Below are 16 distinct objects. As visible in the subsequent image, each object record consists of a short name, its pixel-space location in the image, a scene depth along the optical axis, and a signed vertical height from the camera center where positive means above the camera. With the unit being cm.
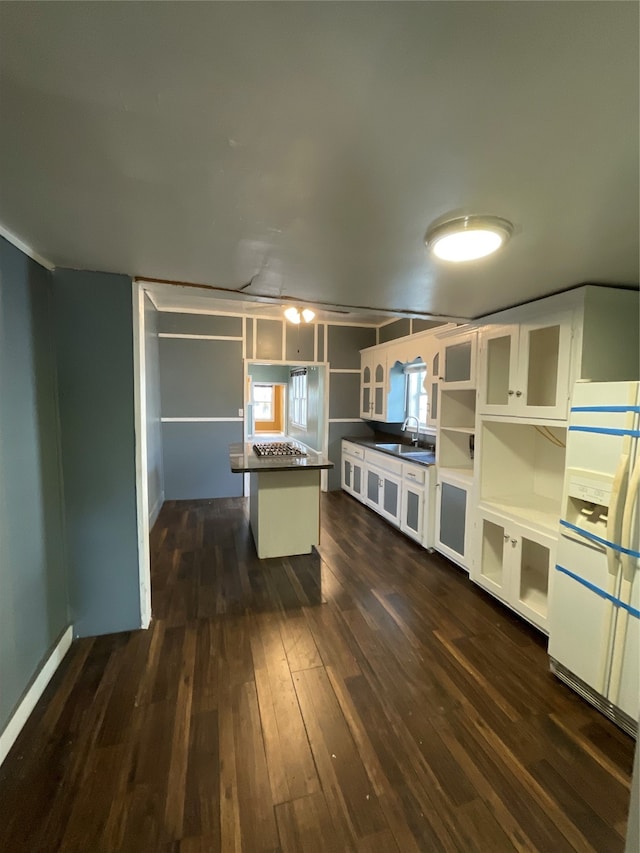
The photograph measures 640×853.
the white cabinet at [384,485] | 405 -103
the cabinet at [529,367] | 216 +23
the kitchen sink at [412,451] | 381 -61
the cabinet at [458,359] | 296 +36
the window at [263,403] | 970 -11
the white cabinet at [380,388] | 493 +18
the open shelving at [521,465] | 274 -50
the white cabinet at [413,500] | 358 -103
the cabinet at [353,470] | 508 -104
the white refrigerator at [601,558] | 160 -76
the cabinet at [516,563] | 232 -117
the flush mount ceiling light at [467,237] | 129 +62
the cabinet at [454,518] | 300 -103
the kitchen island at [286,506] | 329 -100
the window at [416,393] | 478 +10
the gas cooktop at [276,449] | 377 -55
